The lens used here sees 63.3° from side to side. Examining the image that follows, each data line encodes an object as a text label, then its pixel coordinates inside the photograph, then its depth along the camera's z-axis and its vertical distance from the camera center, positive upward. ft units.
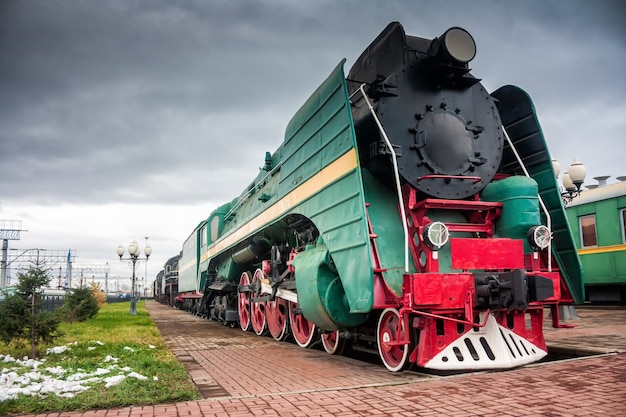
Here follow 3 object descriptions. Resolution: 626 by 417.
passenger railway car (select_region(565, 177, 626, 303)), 46.44 +3.19
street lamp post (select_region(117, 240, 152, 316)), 63.91 +2.75
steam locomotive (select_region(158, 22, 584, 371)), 17.76 +2.40
